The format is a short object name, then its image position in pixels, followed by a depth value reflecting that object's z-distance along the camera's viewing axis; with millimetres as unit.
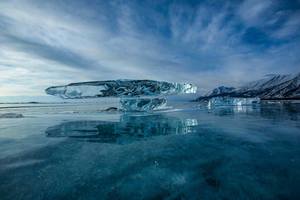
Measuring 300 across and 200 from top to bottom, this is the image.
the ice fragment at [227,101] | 35925
